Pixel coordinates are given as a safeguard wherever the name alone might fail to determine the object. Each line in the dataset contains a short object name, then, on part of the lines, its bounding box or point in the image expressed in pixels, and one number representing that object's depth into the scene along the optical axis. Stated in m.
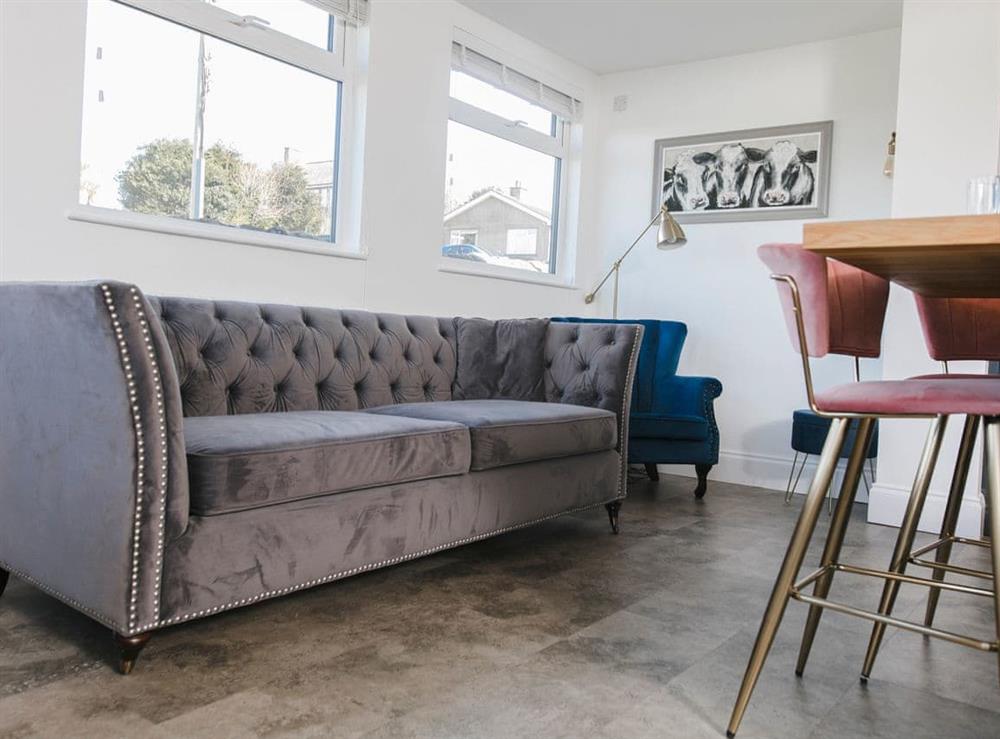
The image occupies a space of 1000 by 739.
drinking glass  1.59
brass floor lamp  4.50
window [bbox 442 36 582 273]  4.44
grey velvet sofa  1.71
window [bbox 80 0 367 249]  2.85
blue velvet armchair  4.09
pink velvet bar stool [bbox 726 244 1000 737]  1.33
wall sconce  4.10
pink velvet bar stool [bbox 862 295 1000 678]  2.19
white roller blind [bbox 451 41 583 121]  4.31
